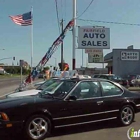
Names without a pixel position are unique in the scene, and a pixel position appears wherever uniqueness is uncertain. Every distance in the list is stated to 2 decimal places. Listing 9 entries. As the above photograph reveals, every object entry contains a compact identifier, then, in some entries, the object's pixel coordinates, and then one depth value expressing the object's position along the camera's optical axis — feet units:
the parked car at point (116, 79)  51.81
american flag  43.88
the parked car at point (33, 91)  20.19
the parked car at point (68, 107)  11.87
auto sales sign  37.90
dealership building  86.99
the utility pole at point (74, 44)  35.97
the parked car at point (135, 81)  56.74
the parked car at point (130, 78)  58.42
